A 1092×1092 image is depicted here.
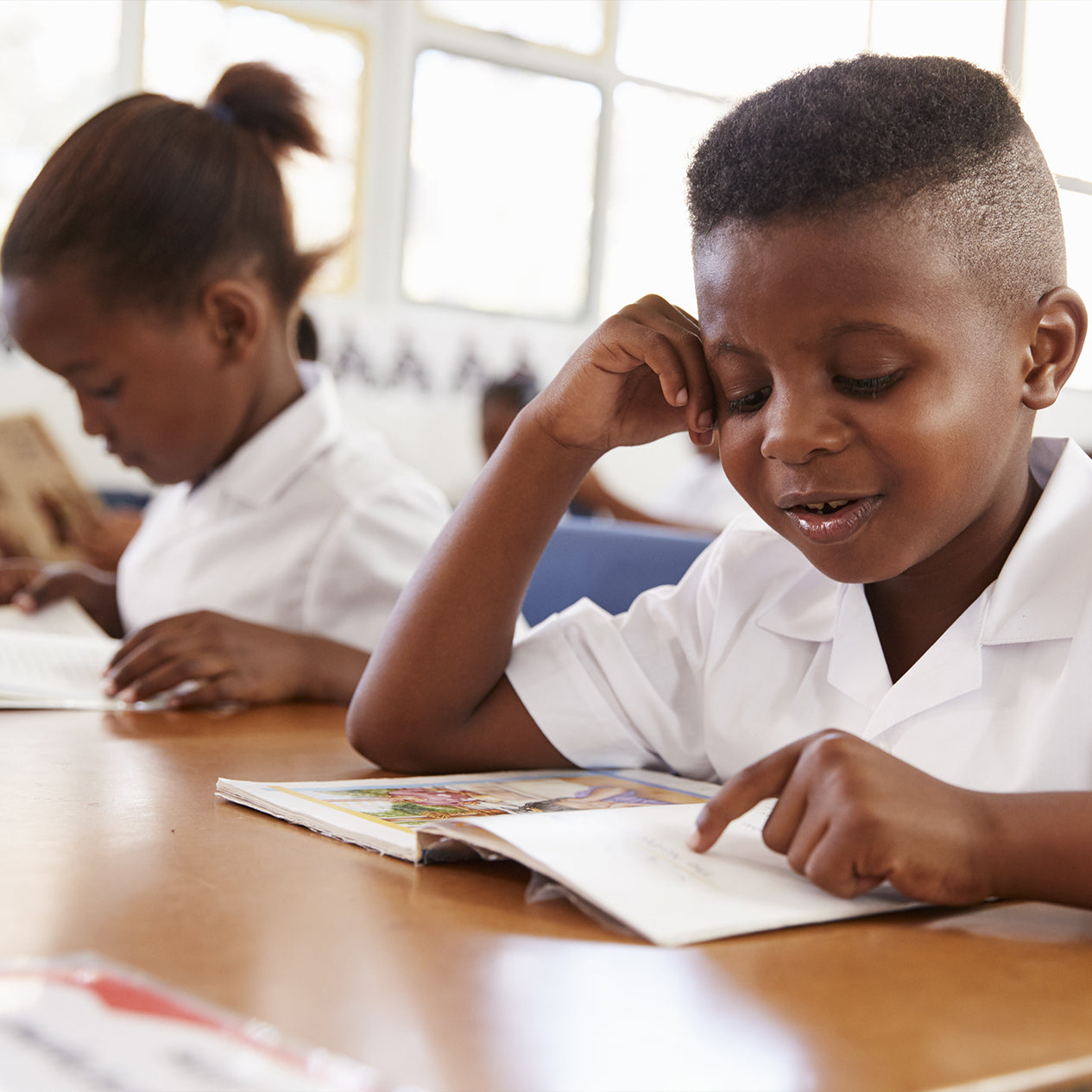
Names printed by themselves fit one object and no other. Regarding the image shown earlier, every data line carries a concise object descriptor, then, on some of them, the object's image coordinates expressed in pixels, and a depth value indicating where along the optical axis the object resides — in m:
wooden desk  0.38
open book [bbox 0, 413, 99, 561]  2.47
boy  0.58
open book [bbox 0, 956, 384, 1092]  0.32
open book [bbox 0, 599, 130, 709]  1.08
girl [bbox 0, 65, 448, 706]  1.34
